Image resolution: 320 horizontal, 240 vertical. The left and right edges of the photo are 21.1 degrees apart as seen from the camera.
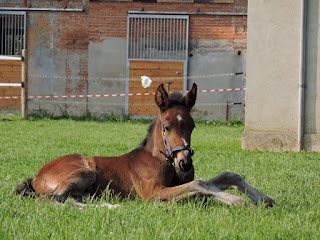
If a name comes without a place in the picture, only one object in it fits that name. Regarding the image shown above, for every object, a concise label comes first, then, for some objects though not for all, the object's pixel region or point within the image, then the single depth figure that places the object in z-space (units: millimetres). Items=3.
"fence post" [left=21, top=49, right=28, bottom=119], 28469
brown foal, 7621
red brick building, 32969
